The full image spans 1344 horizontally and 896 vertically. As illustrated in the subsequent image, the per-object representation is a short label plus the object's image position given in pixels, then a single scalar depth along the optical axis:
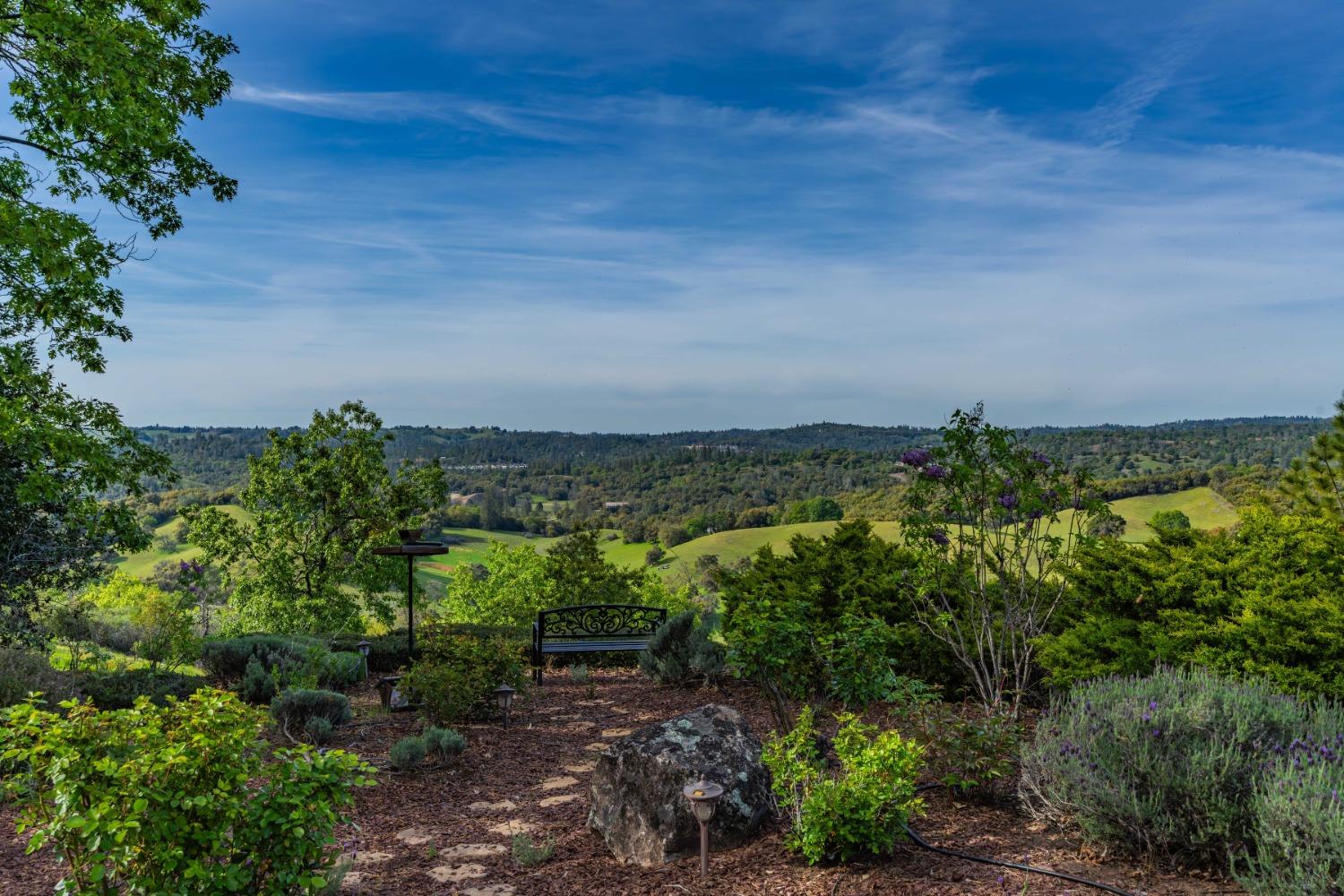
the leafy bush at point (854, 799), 3.56
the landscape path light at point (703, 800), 3.51
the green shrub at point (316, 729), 6.08
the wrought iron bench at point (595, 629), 9.13
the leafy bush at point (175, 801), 2.56
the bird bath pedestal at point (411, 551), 8.45
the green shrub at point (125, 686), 6.45
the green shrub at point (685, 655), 8.07
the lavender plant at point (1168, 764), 3.29
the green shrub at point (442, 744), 5.75
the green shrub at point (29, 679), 5.88
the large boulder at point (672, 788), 3.96
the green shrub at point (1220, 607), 4.82
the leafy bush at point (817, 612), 4.99
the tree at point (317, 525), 16.30
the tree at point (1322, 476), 13.17
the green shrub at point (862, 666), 5.07
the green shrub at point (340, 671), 8.05
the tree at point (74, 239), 7.79
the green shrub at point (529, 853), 4.03
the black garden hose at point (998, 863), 3.21
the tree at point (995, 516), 5.55
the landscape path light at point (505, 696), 6.77
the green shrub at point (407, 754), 5.59
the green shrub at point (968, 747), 4.29
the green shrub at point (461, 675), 6.58
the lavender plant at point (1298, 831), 2.68
